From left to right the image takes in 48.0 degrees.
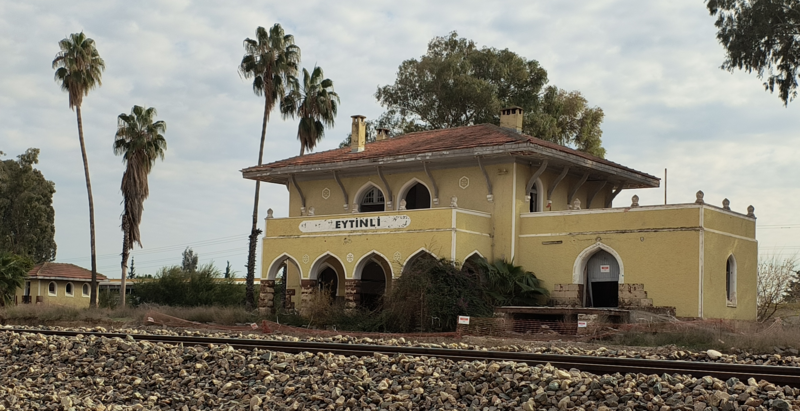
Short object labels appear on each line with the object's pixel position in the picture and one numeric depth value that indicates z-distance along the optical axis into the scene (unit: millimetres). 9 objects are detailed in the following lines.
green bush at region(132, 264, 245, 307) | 45094
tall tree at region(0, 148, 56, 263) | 60250
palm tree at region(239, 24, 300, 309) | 41250
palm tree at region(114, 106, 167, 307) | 41938
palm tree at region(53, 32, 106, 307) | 42469
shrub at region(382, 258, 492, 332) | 23844
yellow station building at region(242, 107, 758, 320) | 25000
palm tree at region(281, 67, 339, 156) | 42406
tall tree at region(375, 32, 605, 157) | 47781
